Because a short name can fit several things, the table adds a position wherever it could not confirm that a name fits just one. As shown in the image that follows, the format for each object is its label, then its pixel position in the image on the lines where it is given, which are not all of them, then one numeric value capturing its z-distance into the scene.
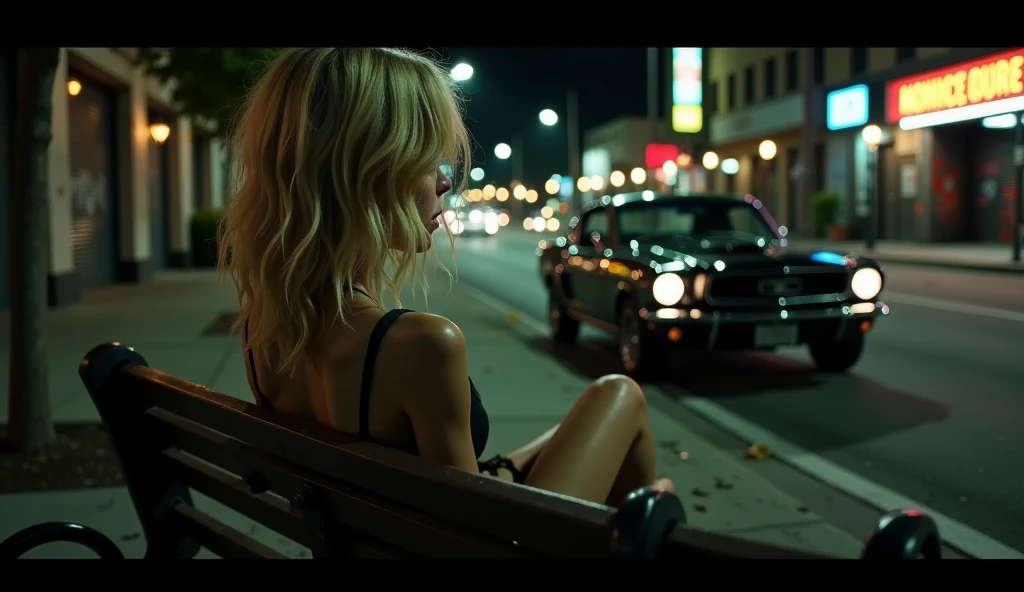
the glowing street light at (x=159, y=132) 21.67
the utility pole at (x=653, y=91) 34.78
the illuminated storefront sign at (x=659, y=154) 36.94
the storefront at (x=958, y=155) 25.62
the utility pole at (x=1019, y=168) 20.39
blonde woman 2.02
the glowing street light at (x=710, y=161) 36.34
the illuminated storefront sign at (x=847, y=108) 30.39
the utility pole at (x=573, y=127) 55.25
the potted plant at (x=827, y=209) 33.12
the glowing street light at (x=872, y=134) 26.17
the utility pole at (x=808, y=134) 32.72
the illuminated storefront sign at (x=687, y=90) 39.78
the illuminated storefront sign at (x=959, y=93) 22.62
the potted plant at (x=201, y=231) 24.02
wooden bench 1.38
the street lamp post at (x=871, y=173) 25.85
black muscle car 7.97
